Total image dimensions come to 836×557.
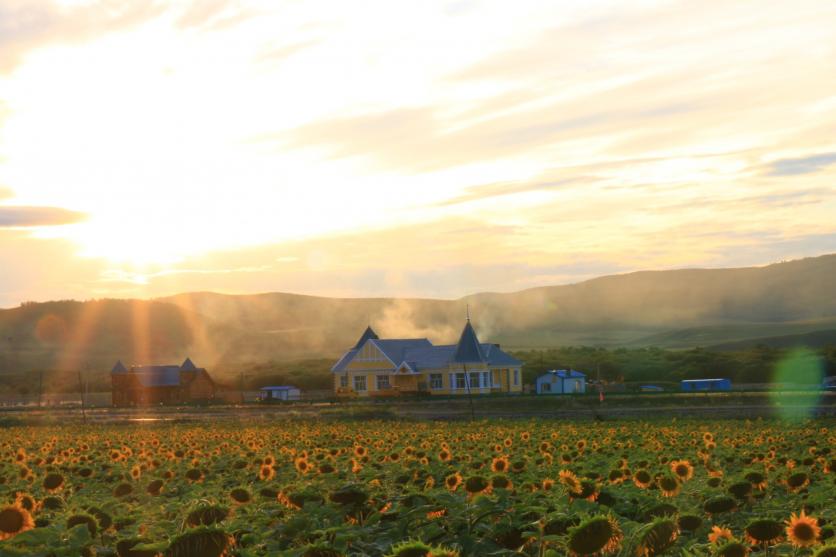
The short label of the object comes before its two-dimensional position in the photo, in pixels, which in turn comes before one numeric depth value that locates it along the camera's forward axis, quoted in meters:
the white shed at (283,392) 117.99
